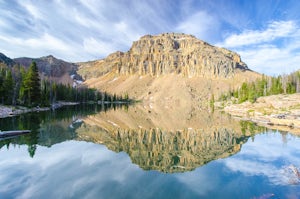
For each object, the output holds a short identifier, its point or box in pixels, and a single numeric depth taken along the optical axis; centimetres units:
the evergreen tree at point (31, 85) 5644
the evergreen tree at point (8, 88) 5409
